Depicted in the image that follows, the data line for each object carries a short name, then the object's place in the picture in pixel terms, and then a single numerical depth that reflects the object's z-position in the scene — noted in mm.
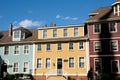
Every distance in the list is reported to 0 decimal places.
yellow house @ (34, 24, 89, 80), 21390
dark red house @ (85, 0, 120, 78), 20251
